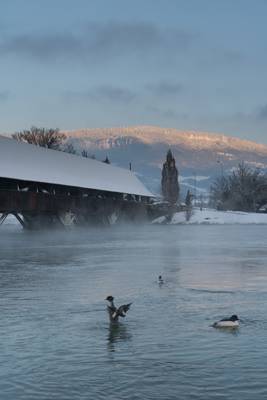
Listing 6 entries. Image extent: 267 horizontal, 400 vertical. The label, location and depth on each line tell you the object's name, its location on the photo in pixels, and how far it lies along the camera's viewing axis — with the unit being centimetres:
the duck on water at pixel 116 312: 1158
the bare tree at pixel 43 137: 10675
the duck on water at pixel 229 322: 1076
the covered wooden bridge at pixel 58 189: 5144
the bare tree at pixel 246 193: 11931
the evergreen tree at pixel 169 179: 13188
